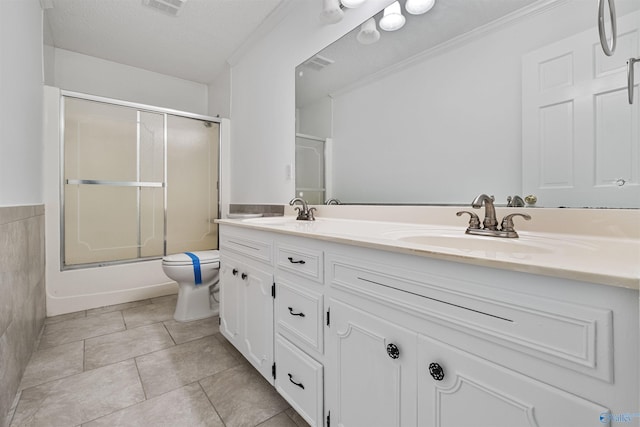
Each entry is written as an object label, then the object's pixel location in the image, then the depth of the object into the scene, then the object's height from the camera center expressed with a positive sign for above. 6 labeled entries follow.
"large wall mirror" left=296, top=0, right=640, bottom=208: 0.83 +0.40
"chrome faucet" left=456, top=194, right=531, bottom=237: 0.88 -0.04
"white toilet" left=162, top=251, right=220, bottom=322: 2.02 -0.50
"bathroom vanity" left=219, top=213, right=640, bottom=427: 0.43 -0.25
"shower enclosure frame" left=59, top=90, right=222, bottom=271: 2.24 +0.40
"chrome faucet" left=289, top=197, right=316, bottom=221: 1.73 -0.01
